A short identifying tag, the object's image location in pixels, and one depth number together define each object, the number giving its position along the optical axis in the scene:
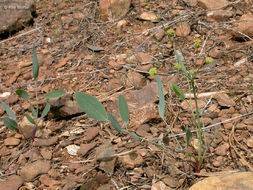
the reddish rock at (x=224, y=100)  0.78
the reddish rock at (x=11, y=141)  0.79
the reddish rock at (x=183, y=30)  0.95
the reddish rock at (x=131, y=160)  0.71
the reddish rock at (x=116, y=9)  1.06
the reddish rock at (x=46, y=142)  0.77
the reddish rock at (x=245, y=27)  0.90
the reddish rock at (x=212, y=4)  1.00
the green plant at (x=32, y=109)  0.76
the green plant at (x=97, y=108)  0.65
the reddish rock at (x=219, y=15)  0.96
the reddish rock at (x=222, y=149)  0.71
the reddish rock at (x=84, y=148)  0.75
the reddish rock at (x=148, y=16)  1.01
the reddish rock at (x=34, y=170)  0.73
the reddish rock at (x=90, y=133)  0.77
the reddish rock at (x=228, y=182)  0.64
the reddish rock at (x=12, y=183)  0.71
